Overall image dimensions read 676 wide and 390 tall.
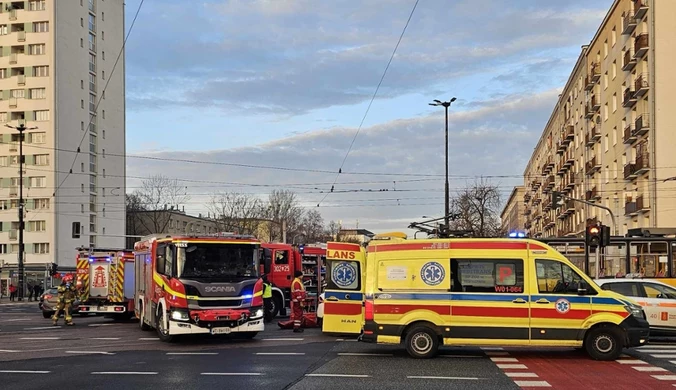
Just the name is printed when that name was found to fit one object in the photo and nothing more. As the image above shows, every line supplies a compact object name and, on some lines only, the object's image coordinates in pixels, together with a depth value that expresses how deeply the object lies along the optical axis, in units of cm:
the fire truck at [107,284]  2805
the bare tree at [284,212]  8981
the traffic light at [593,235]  2480
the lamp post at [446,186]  3600
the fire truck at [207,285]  1861
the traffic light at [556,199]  3778
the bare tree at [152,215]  8525
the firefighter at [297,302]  2244
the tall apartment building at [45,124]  7600
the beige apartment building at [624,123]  4622
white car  1862
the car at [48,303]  3278
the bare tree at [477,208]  5834
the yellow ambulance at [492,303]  1528
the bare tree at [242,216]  8407
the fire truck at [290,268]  2941
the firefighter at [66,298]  2680
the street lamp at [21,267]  5205
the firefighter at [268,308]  2723
